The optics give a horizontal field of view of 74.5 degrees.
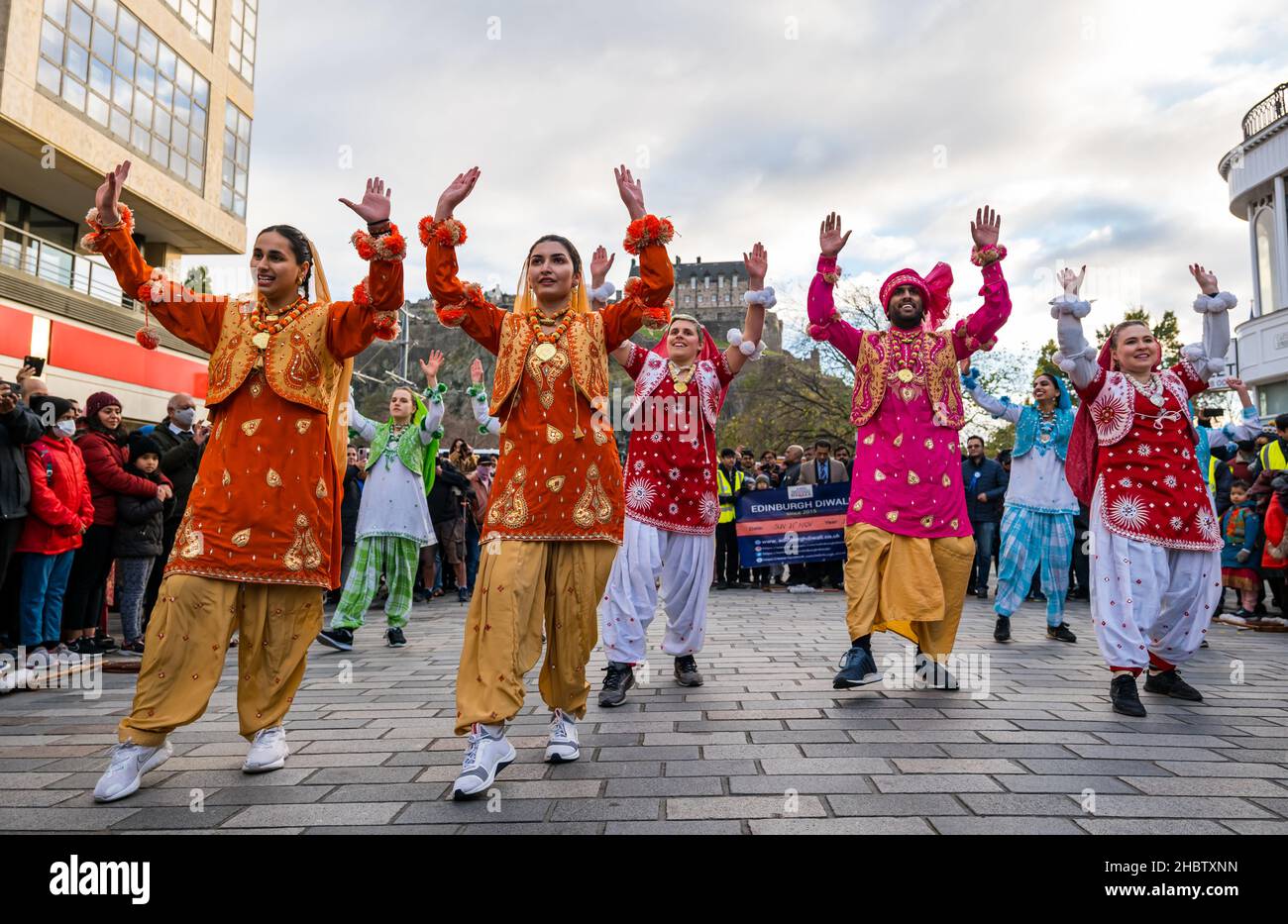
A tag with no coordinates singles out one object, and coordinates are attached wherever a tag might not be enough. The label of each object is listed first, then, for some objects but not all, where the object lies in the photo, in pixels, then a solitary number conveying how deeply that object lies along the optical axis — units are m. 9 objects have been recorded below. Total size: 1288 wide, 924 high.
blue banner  12.09
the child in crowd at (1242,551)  8.41
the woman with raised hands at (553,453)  3.22
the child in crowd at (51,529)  5.46
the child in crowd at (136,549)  6.18
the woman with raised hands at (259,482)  3.10
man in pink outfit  4.54
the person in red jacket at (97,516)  6.05
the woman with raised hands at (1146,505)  4.28
